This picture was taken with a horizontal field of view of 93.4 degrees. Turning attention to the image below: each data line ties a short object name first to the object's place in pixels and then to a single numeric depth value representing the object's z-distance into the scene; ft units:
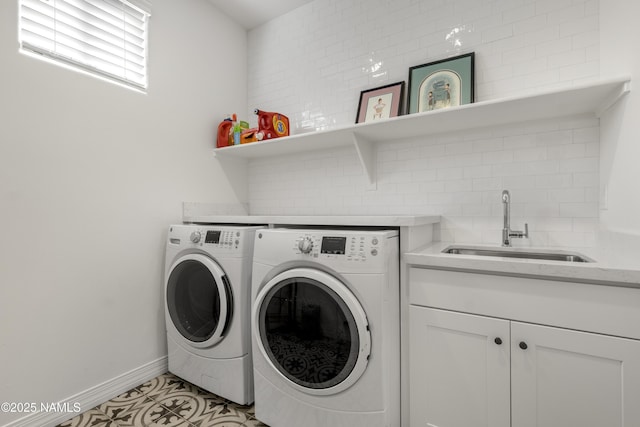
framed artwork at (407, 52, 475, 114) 5.76
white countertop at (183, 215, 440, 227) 4.42
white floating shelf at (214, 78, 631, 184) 4.31
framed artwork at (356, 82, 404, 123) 6.48
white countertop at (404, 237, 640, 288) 3.23
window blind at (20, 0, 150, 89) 4.92
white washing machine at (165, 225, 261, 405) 5.24
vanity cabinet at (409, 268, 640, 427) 3.36
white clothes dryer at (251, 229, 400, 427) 3.96
